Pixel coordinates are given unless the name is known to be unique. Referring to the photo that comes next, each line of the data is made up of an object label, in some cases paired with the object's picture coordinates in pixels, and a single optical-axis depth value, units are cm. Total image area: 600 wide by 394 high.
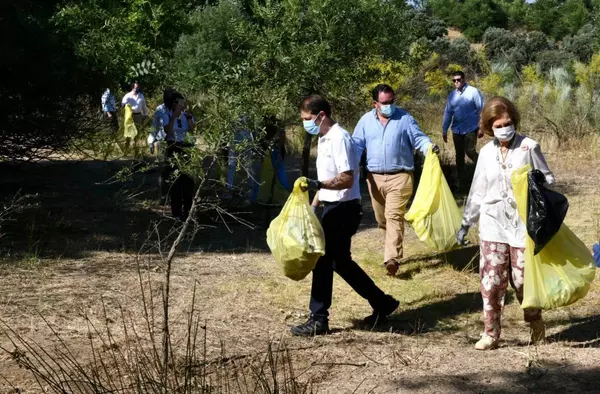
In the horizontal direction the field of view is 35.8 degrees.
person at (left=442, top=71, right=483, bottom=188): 1222
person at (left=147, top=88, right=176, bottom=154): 1015
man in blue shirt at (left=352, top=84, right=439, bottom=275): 815
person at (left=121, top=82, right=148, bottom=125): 1591
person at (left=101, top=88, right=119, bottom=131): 1523
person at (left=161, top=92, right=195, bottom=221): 1002
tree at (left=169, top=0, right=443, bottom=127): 941
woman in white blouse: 562
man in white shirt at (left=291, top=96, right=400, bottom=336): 620
